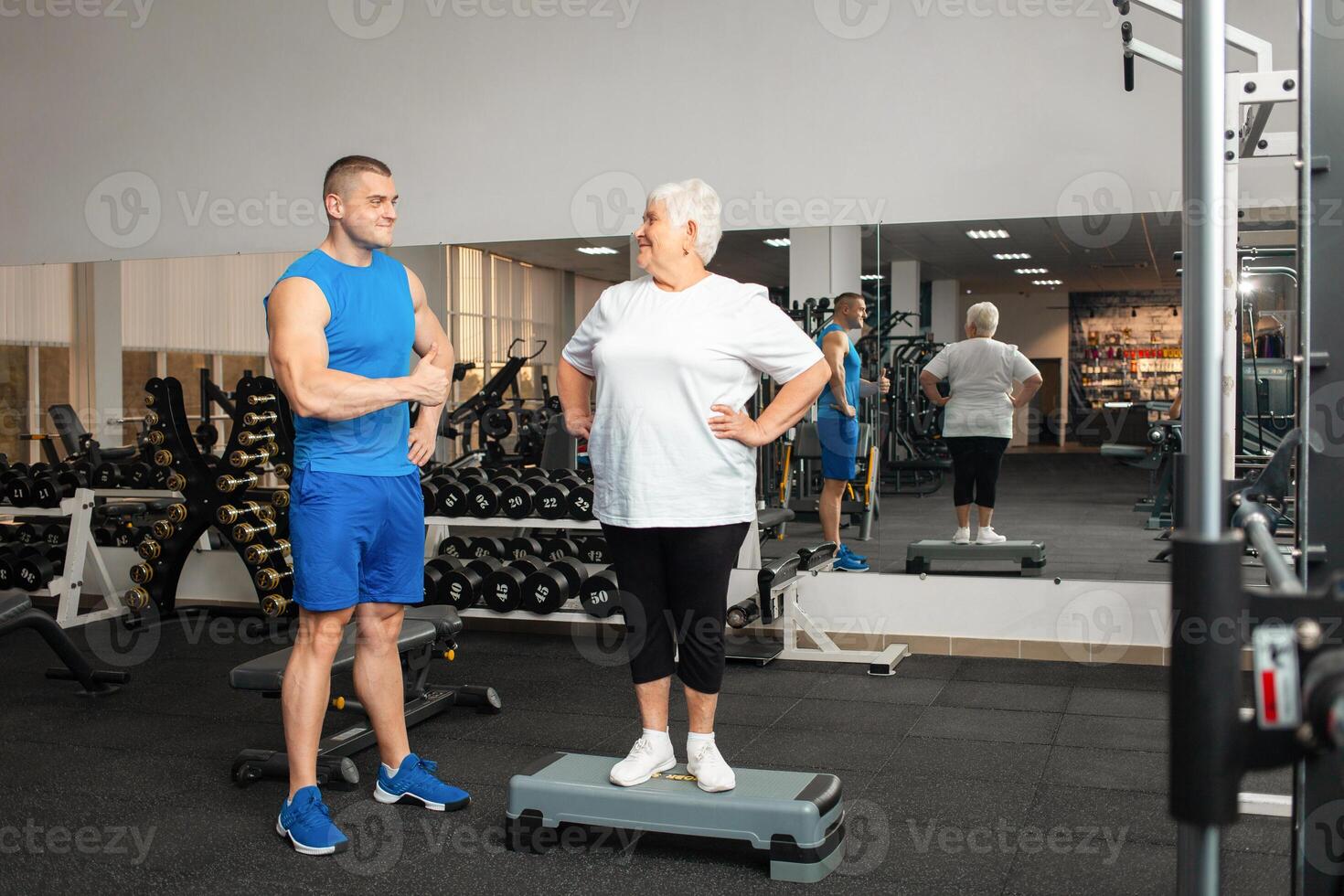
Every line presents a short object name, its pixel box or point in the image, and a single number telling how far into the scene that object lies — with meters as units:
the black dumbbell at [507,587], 4.19
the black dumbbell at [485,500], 4.37
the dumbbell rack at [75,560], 4.73
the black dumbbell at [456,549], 4.67
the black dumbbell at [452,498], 4.42
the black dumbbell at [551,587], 4.14
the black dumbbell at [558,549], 4.61
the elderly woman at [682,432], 2.17
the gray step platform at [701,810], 2.16
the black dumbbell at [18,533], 5.29
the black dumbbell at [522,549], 4.70
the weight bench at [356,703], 2.74
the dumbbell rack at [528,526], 4.21
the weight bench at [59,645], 3.32
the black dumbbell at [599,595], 4.14
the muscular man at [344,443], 2.23
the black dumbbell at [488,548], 4.81
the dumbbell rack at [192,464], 4.39
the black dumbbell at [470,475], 4.62
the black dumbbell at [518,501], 4.32
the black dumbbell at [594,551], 4.63
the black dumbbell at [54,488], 4.82
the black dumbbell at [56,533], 5.25
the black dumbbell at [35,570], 4.82
